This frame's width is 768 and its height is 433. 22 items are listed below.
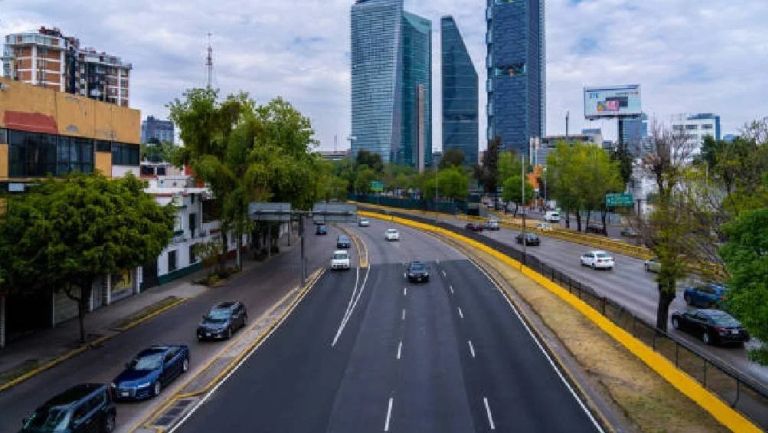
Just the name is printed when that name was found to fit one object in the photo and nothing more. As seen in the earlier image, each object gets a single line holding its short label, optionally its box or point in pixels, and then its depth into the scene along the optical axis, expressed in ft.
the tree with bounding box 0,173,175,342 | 89.20
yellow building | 106.42
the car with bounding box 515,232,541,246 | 228.94
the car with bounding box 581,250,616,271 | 172.48
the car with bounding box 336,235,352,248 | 226.89
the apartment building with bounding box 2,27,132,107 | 502.79
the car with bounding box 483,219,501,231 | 289.33
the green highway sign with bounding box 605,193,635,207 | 253.24
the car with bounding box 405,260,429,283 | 154.40
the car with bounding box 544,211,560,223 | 333.21
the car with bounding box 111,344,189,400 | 73.20
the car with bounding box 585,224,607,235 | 266.01
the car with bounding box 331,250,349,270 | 176.55
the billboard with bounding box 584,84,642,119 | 482.69
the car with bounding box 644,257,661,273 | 157.38
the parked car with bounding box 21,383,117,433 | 58.54
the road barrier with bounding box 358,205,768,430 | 67.67
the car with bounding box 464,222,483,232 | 282.56
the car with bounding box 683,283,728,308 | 116.46
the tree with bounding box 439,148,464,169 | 514.03
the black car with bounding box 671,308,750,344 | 93.25
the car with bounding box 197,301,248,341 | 101.35
